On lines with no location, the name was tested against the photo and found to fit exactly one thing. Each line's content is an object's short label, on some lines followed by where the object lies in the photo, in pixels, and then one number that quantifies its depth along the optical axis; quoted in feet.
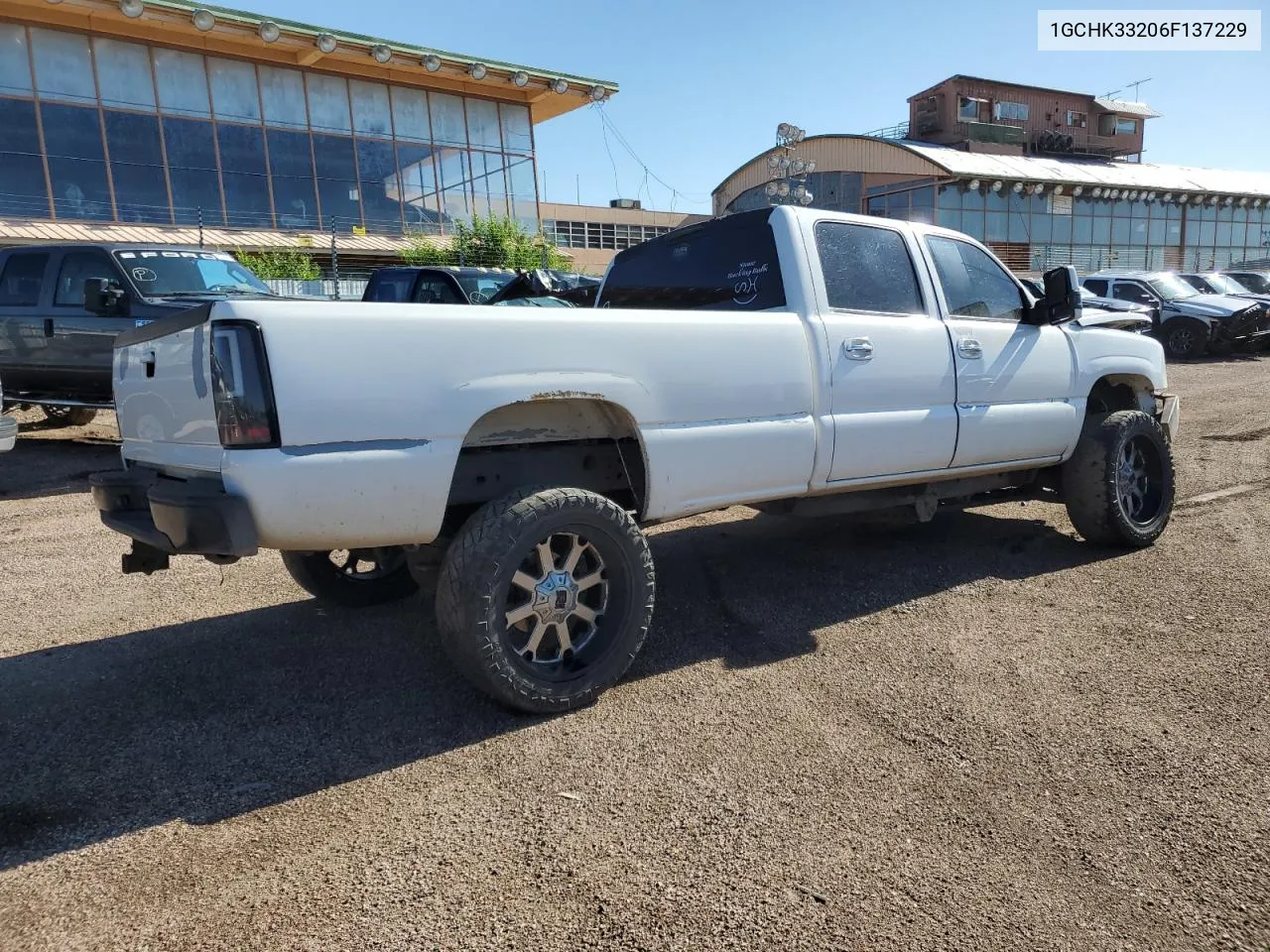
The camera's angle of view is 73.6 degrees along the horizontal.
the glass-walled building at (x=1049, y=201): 112.57
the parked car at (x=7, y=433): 21.35
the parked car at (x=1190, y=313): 55.11
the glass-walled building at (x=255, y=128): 66.39
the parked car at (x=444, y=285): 30.58
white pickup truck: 8.93
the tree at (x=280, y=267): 55.67
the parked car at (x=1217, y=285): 60.70
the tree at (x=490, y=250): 62.95
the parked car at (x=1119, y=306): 52.65
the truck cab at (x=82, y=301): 25.93
